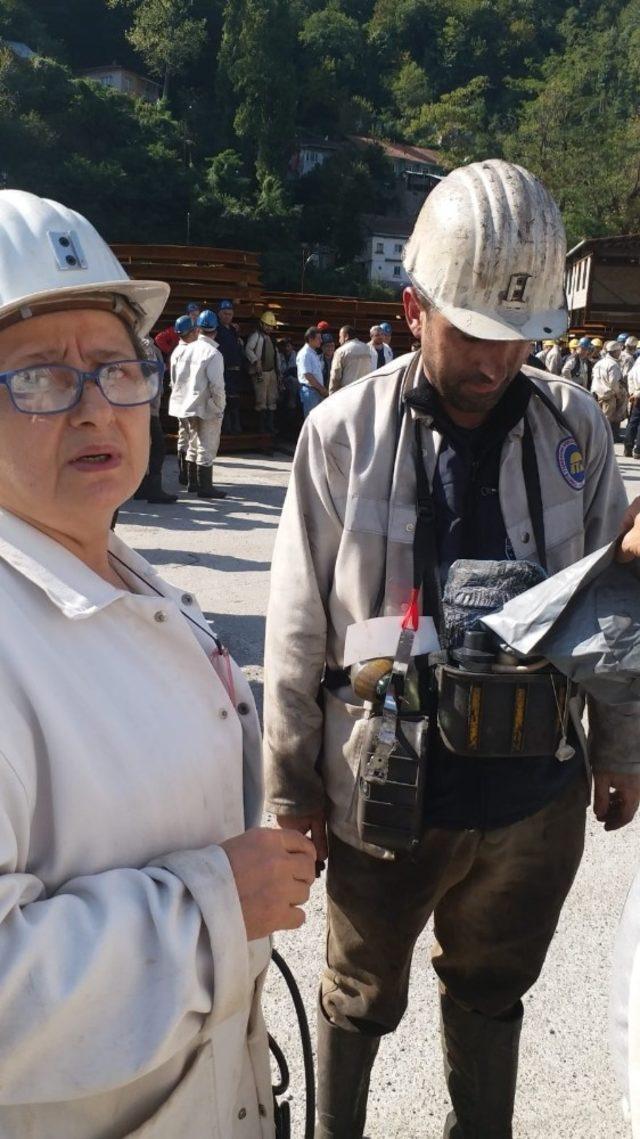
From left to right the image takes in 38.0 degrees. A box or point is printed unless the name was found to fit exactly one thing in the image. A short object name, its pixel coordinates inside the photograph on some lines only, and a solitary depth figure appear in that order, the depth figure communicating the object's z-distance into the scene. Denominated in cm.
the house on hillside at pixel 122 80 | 9000
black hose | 178
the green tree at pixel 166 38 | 8944
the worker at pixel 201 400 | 1050
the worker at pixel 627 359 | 2044
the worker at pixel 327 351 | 1666
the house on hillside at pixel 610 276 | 3612
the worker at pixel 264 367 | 1502
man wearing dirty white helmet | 201
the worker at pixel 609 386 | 1730
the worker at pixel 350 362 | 1384
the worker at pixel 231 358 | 1380
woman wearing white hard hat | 109
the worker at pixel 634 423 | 1640
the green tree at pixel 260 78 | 8306
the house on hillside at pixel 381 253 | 7819
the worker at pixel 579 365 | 1905
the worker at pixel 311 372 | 1509
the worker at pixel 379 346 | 1546
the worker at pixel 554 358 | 1911
